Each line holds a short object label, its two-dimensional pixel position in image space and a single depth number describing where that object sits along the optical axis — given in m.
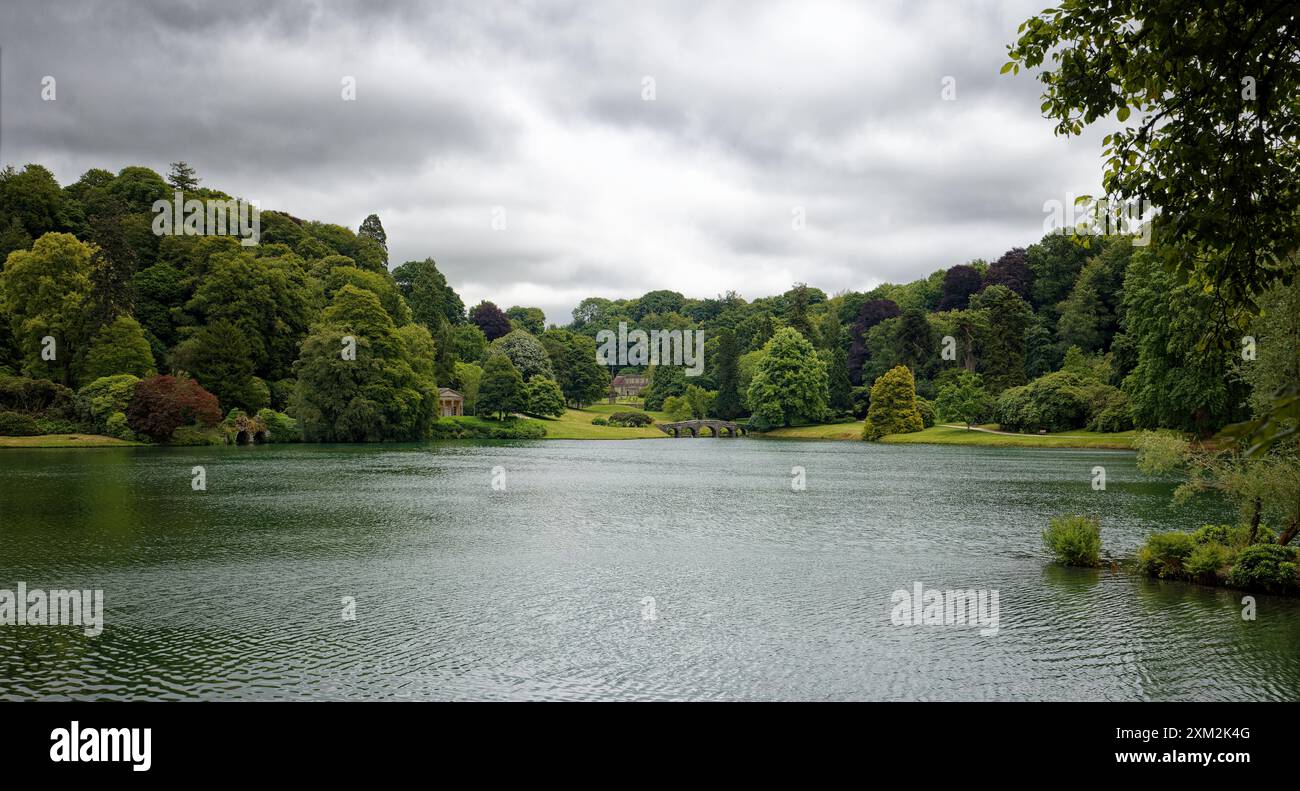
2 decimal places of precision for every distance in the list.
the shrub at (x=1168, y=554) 20.20
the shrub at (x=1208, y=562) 19.55
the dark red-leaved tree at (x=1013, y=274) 113.88
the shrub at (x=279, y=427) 73.69
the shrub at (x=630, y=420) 112.50
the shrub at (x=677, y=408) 118.00
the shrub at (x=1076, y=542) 21.72
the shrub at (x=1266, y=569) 18.38
